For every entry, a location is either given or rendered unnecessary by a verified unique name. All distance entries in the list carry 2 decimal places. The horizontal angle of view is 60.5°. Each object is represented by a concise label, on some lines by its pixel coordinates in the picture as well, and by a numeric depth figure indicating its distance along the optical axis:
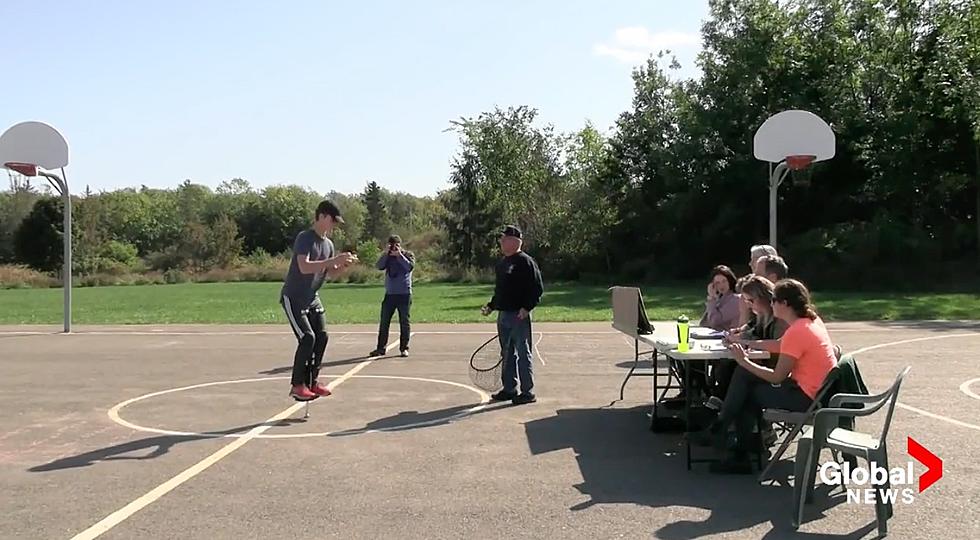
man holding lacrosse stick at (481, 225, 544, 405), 9.08
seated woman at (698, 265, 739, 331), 8.58
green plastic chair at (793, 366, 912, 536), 4.89
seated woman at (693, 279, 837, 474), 5.70
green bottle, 6.69
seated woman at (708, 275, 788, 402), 6.50
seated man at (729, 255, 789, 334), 7.43
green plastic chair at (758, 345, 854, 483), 5.47
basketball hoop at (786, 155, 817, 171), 16.20
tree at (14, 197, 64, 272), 69.38
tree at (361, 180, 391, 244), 90.38
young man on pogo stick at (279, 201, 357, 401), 8.09
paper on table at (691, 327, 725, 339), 7.75
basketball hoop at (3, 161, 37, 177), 18.30
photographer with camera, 13.49
